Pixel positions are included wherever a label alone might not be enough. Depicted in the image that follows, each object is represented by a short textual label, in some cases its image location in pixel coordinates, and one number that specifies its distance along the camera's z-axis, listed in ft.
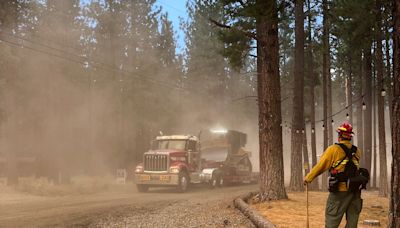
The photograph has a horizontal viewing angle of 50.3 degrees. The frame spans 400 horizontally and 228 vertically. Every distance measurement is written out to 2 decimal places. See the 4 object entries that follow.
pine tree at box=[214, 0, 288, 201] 40.42
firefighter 20.90
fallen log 27.02
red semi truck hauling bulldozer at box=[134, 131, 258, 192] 66.39
